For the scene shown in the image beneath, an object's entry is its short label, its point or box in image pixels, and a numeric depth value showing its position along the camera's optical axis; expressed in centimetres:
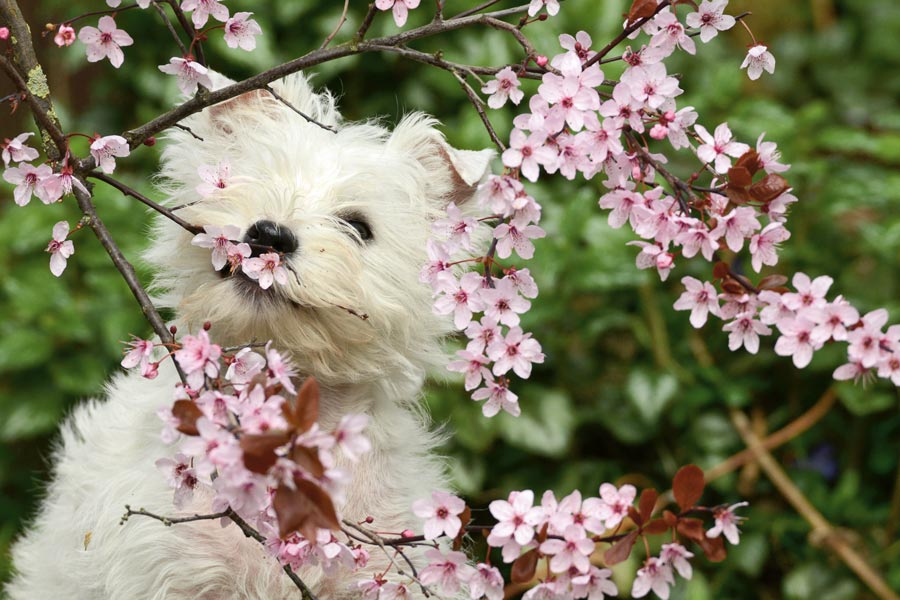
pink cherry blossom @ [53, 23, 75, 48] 208
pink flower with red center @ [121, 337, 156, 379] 207
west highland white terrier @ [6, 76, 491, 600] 217
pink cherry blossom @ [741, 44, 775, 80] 207
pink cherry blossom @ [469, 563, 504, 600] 207
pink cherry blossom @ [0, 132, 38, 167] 208
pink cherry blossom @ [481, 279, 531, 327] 207
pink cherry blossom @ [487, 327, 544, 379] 208
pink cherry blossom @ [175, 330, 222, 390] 202
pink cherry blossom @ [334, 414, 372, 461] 195
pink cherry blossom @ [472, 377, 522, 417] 210
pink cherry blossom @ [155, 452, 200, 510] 205
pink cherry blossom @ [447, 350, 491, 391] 209
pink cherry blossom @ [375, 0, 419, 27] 209
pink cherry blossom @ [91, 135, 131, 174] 208
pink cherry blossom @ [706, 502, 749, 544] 208
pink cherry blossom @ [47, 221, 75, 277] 208
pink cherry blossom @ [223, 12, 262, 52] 211
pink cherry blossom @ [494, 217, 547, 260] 205
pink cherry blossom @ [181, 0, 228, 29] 210
